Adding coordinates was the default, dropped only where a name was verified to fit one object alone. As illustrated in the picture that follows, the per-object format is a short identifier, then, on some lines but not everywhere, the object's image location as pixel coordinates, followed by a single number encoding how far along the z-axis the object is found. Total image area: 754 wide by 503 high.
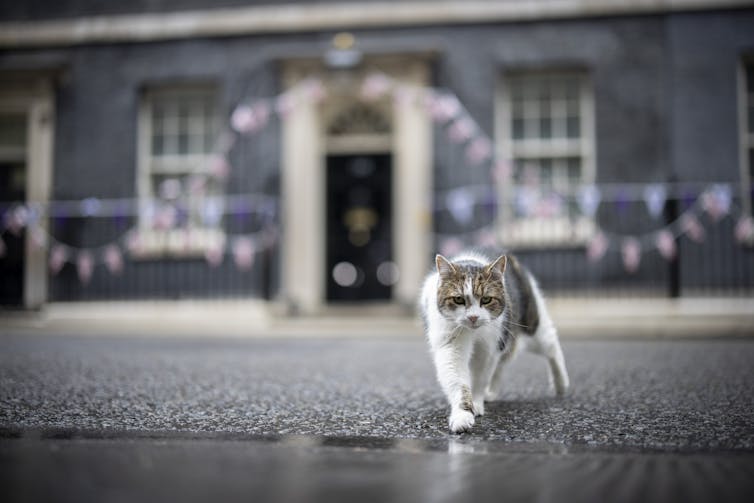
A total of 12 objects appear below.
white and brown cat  2.54
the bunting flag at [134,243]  9.21
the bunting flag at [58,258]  9.03
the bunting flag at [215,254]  8.90
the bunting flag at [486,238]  8.77
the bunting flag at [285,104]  9.36
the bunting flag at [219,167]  9.44
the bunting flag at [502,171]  8.92
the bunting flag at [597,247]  8.66
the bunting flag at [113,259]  9.16
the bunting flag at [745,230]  7.96
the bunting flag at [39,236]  9.23
